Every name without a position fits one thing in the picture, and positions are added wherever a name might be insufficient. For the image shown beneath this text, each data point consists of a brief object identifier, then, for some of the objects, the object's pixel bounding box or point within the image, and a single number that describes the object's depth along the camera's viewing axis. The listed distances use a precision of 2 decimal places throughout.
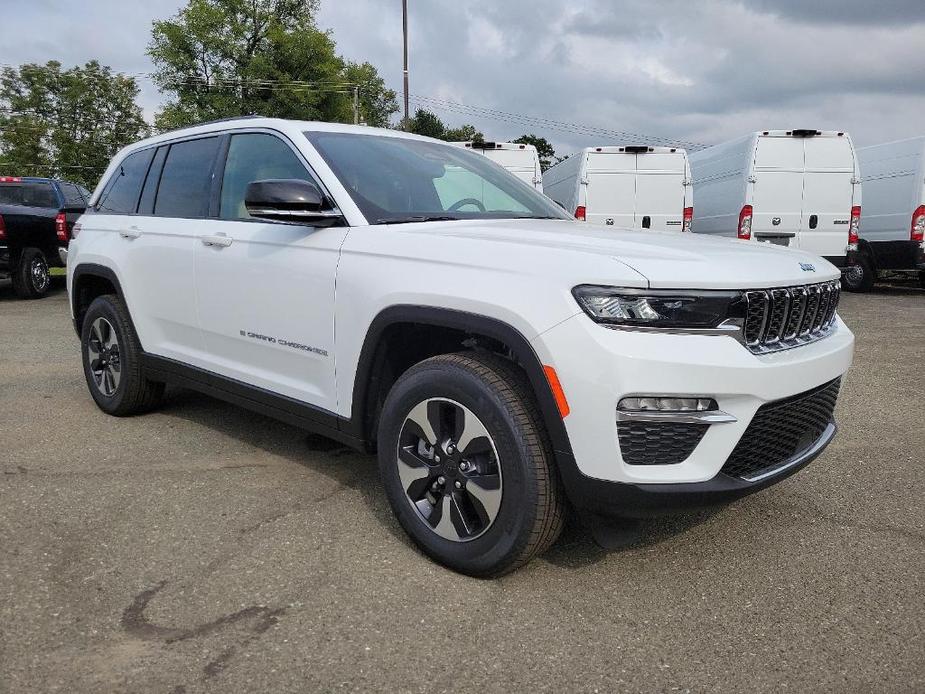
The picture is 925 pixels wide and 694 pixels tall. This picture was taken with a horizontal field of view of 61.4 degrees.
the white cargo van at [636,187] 12.67
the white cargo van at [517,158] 14.04
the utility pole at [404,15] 32.65
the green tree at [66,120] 45.19
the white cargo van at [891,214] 12.51
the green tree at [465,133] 71.50
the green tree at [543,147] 74.69
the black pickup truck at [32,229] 11.85
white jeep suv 2.43
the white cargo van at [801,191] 12.17
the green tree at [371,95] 49.28
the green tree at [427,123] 70.06
